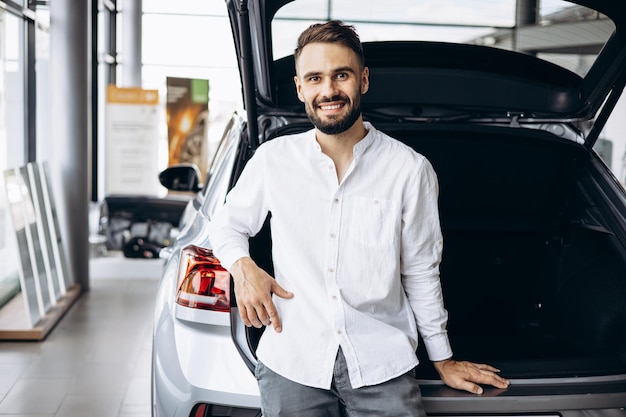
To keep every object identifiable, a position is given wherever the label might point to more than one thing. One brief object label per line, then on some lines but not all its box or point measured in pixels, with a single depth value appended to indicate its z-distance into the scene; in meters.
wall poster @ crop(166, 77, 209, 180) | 8.52
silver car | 1.84
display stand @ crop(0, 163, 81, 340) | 4.41
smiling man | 1.69
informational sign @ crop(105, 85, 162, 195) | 7.41
